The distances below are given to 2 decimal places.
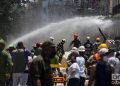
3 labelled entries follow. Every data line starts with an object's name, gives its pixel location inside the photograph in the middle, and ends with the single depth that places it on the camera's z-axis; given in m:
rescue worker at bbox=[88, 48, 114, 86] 13.41
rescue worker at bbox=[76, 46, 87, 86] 17.62
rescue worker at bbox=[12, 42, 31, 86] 19.09
